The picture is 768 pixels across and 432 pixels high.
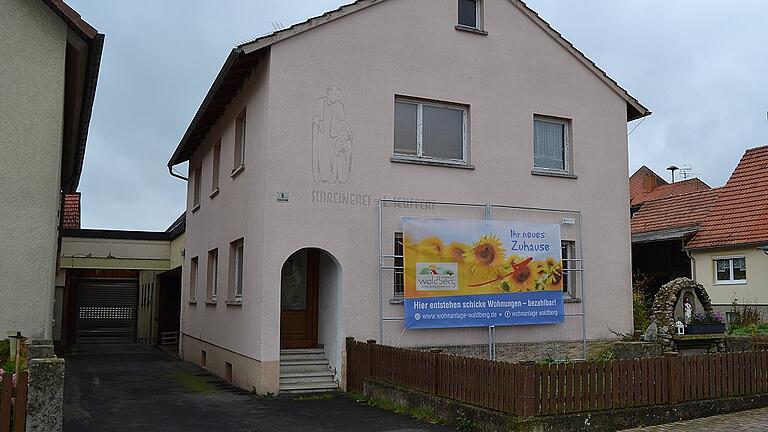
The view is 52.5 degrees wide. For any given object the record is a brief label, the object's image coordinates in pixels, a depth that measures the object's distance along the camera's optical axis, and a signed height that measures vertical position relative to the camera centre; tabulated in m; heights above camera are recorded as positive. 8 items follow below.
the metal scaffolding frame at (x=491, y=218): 14.80 +0.94
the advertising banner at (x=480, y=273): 14.84 +0.62
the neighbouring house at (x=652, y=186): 44.59 +7.02
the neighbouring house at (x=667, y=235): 28.88 +2.61
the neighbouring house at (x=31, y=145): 11.39 +2.33
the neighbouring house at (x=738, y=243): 24.80 +2.07
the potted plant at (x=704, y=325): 17.55 -0.44
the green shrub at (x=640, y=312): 18.59 -0.16
